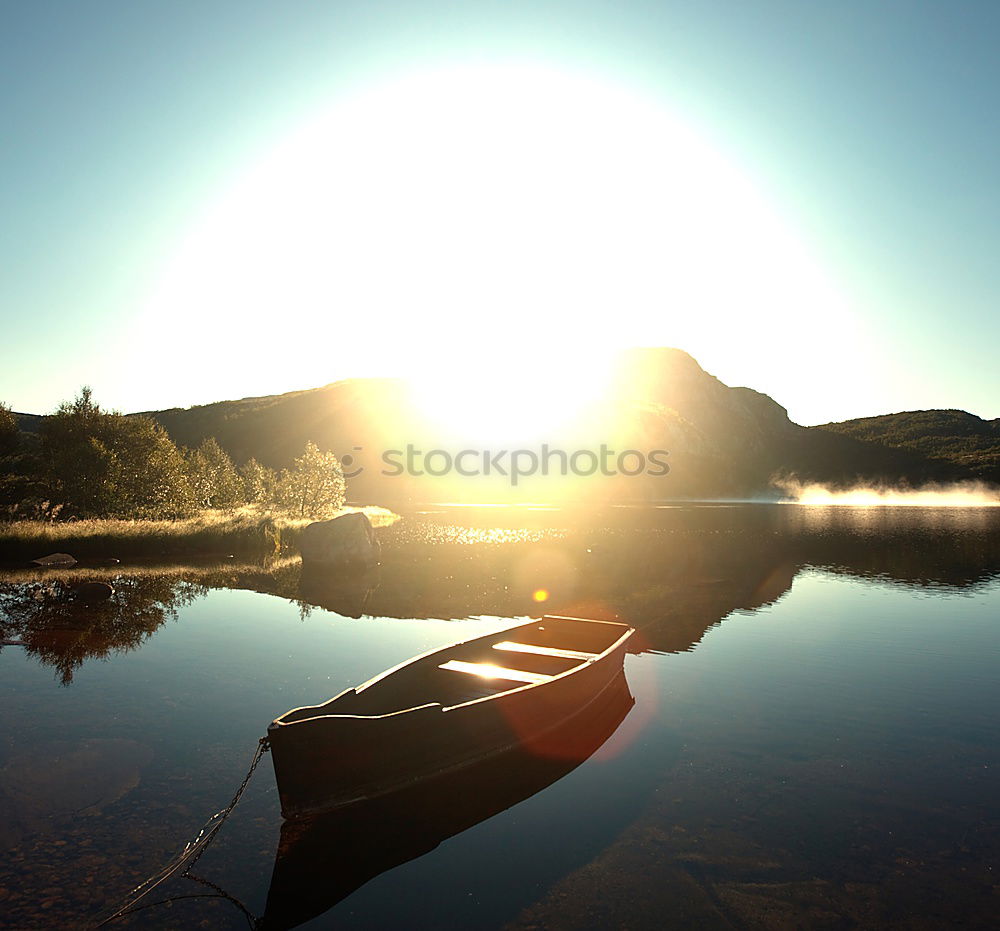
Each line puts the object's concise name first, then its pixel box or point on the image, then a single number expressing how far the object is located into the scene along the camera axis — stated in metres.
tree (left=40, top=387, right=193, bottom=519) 46.88
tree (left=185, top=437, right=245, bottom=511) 63.86
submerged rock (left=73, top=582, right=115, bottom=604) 27.84
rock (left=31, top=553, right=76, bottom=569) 37.10
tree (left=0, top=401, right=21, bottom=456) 44.25
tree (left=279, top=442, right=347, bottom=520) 70.62
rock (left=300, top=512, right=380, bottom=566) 40.88
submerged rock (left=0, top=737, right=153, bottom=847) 10.01
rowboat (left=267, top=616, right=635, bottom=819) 10.08
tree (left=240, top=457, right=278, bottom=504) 80.75
